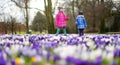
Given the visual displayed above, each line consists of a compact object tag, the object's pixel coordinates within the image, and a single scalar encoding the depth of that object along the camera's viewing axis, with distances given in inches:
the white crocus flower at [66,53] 125.0
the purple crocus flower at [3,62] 119.0
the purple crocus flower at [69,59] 116.5
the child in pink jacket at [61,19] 853.2
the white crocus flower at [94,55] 122.9
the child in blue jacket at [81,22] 805.9
